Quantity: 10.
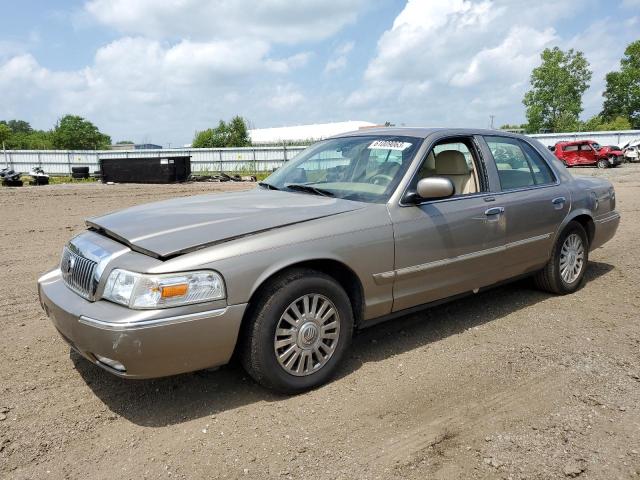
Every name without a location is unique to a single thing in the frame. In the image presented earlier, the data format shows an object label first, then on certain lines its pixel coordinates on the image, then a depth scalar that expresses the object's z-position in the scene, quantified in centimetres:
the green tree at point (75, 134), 8275
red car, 3219
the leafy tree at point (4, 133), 6656
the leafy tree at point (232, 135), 7256
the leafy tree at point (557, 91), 7144
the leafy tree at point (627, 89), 7288
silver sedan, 289
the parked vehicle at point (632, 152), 3666
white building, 7744
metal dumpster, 2497
